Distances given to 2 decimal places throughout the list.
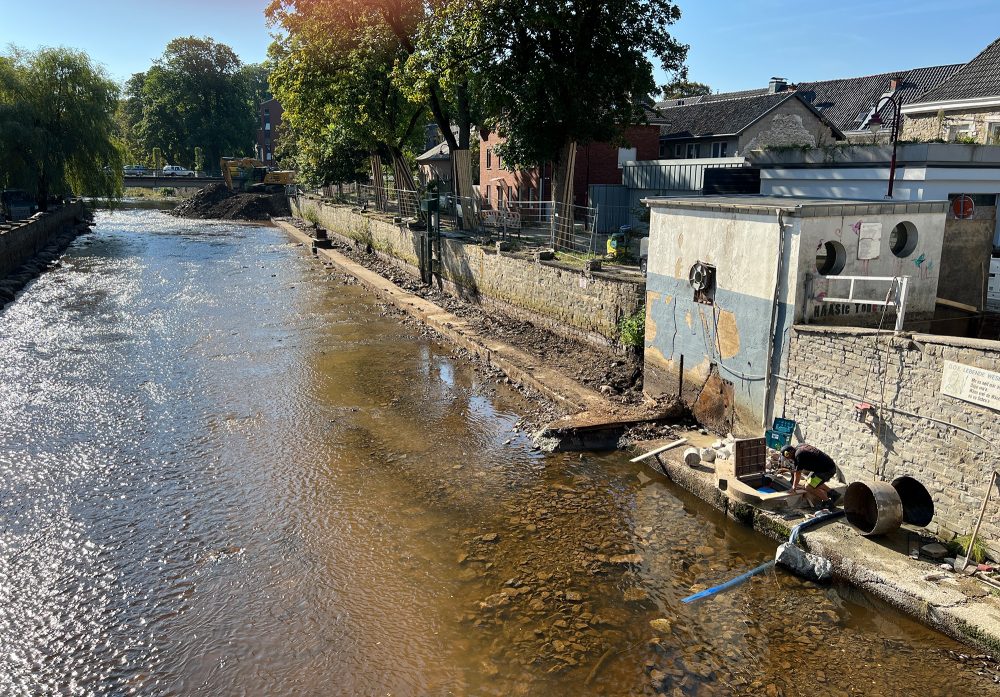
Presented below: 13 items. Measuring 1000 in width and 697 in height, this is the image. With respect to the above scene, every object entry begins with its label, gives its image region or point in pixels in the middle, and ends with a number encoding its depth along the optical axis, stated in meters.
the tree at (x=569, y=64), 18.75
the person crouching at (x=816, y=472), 9.26
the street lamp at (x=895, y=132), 16.28
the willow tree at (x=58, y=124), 36.66
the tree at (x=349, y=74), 29.23
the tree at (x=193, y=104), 77.31
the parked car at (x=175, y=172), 81.81
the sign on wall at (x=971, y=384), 7.48
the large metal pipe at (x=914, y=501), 8.44
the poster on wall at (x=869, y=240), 10.28
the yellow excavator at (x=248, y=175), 65.38
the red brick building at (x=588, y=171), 30.25
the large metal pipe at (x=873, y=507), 8.23
